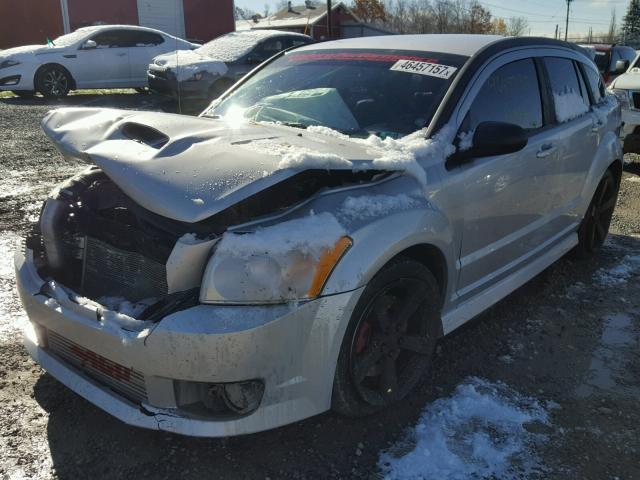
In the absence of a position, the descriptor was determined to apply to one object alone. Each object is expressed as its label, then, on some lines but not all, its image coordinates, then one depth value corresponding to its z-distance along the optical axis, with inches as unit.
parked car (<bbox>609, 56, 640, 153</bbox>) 318.0
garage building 915.4
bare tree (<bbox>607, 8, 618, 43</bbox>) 3304.6
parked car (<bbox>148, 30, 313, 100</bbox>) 435.8
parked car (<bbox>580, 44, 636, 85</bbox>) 515.4
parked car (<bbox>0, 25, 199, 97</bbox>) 485.1
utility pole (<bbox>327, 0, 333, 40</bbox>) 944.1
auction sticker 127.7
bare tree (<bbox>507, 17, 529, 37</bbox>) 2999.5
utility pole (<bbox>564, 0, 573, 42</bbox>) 2673.5
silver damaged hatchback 86.2
